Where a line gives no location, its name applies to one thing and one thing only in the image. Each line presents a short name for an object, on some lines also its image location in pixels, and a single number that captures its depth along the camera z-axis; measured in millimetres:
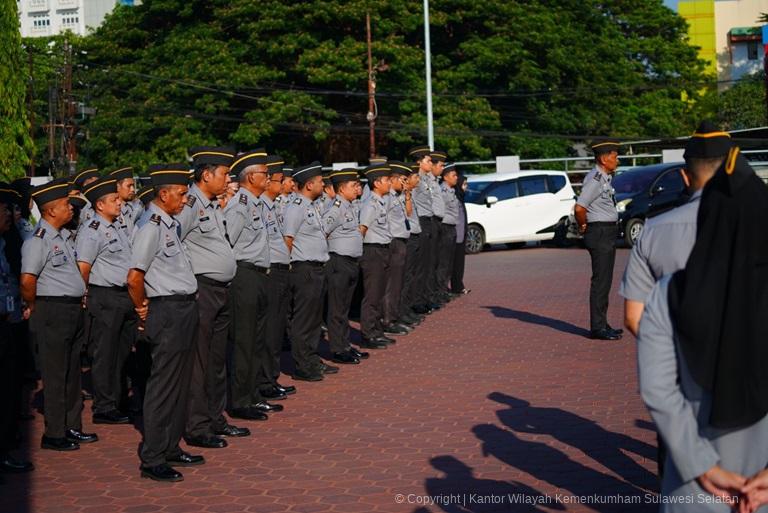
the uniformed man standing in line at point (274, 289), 10727
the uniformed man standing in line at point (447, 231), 18172
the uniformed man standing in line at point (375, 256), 14016
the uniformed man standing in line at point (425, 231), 17203
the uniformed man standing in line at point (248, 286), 9820
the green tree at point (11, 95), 20578
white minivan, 28109
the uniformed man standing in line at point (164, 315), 7949
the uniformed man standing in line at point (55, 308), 9000
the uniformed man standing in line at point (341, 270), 12914
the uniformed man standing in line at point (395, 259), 15172
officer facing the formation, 13320
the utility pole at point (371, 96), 40250
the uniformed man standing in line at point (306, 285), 11859
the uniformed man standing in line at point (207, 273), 8859
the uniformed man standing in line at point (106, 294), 10188
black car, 24641
